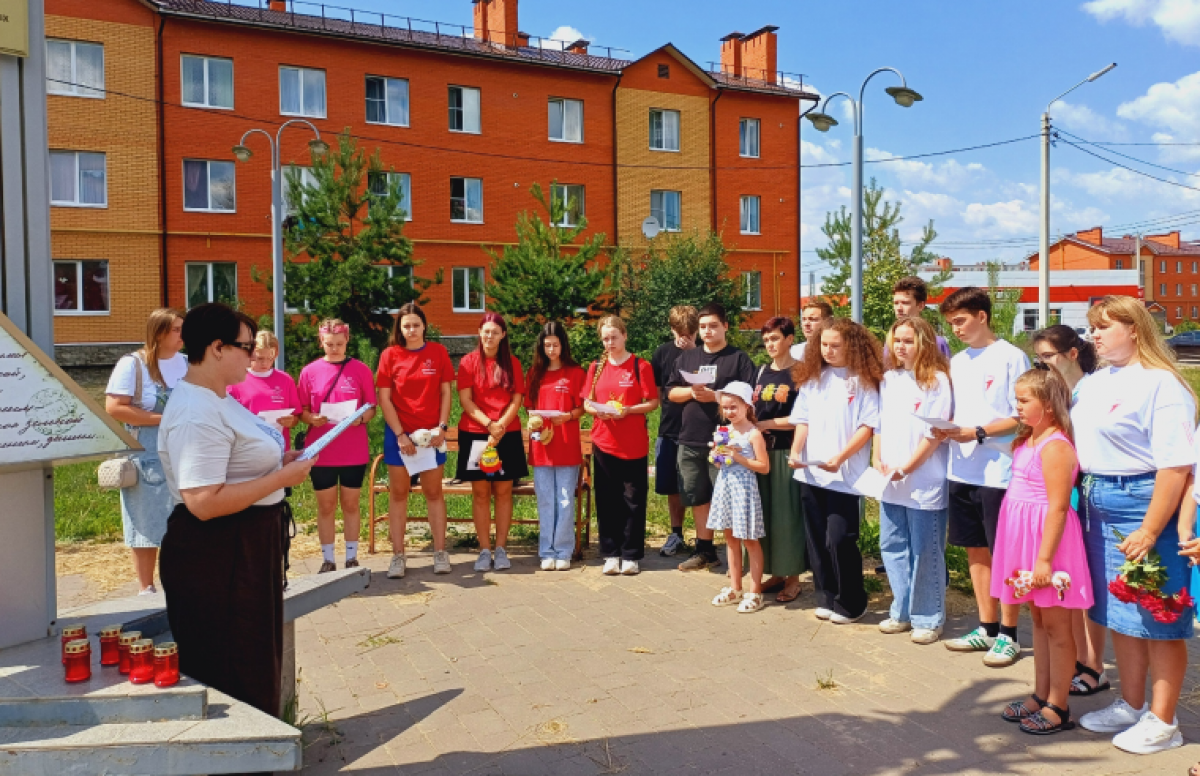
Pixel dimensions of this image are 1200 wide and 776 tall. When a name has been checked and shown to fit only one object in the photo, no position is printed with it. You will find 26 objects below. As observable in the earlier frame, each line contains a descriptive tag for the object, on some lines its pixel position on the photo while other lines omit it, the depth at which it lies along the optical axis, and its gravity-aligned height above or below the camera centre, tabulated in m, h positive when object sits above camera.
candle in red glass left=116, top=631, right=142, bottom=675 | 3.22 -1.00
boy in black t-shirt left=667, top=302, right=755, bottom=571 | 7.50 -0.39
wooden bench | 8.29 -1.26
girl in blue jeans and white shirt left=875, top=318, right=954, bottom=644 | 5.84 -0.82
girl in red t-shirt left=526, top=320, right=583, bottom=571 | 7.89 -0.82
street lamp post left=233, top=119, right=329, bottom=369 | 18.19 +1.99
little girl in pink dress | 4.42 -0.96
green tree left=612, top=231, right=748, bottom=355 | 30.30 +1.96
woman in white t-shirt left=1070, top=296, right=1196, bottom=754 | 4.11 -0.63
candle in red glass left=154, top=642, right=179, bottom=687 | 3.07 -1.01
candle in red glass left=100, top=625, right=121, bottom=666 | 3.29 -1.01
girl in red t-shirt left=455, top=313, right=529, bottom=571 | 7.84 -0.63
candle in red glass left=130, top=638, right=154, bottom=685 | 3.11 -1.02
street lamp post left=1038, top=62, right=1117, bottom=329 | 21.38 +2.50
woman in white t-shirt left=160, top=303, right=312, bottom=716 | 3.35 -0.60
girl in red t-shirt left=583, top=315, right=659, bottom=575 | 7.82 -0.81
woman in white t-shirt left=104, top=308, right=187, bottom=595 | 6.14 -0.37
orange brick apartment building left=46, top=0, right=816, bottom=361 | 27.16 +6.99
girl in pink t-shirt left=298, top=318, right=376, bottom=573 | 7.42 -0.59
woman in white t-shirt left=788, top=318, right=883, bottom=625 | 6.32 -0.69
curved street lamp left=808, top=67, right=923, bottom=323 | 10.16 +1.69
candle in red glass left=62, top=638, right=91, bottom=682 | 3.12 -1.00
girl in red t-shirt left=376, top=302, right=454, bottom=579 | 7.60 -0.49
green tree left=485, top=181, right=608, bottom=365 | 27.11 +1.97
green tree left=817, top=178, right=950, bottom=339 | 28.19 +2.90
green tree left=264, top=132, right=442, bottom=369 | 25.16 +2.57
